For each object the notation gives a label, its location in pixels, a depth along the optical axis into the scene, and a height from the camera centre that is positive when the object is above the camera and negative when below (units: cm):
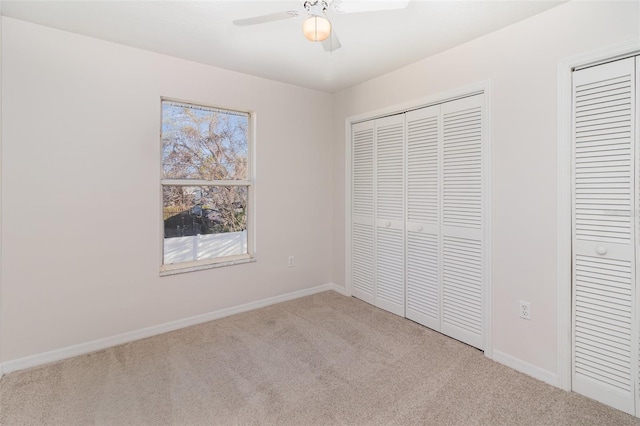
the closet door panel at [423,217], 278 -5
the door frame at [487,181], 236 +23
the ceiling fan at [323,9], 157 +108
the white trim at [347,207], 369 +4
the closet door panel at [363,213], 345 -3
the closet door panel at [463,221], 246 -8
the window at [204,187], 291 +24
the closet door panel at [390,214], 311 -3
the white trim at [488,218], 235 -5
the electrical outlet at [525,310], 216 -69
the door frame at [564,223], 196 -7
